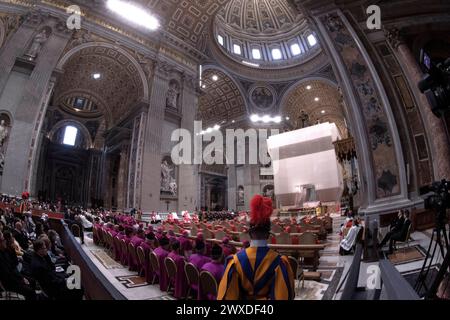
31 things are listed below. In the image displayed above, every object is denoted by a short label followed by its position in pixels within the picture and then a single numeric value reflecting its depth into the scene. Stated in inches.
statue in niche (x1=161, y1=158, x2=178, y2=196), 626.5
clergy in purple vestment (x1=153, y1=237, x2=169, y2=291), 150.7
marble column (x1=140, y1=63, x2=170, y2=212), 584.4
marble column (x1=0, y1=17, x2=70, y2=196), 426.6
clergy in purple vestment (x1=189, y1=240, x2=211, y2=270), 125.3
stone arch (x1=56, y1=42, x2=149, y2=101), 537.6
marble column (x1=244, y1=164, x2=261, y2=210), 962.1
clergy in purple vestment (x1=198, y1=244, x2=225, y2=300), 108.8
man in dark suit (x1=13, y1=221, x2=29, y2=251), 203.0
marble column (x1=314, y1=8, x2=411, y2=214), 291.9
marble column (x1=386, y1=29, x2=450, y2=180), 233.3
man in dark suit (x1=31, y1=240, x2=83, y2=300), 126.2
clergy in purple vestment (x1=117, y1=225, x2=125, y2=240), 217.1
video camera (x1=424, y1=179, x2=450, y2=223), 99.0
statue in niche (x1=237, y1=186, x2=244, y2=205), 971.6
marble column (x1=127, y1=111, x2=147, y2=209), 573.9
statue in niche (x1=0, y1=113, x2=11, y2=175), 419.8
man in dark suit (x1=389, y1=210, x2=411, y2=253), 196.6
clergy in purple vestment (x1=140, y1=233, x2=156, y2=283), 167.8
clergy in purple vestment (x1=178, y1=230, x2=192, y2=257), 147.3
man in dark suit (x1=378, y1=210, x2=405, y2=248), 206.7
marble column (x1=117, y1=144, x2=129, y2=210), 669.3
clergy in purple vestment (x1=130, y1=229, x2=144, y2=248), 193.4
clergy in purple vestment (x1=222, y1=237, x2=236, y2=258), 123.5
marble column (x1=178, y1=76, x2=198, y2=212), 649.0
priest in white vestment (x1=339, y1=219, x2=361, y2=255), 208.8
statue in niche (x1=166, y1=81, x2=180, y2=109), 690.2
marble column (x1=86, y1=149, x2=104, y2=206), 847.7
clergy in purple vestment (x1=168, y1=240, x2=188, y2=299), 134.8
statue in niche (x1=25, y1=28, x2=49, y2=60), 485.5
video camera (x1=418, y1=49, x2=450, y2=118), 103.1
